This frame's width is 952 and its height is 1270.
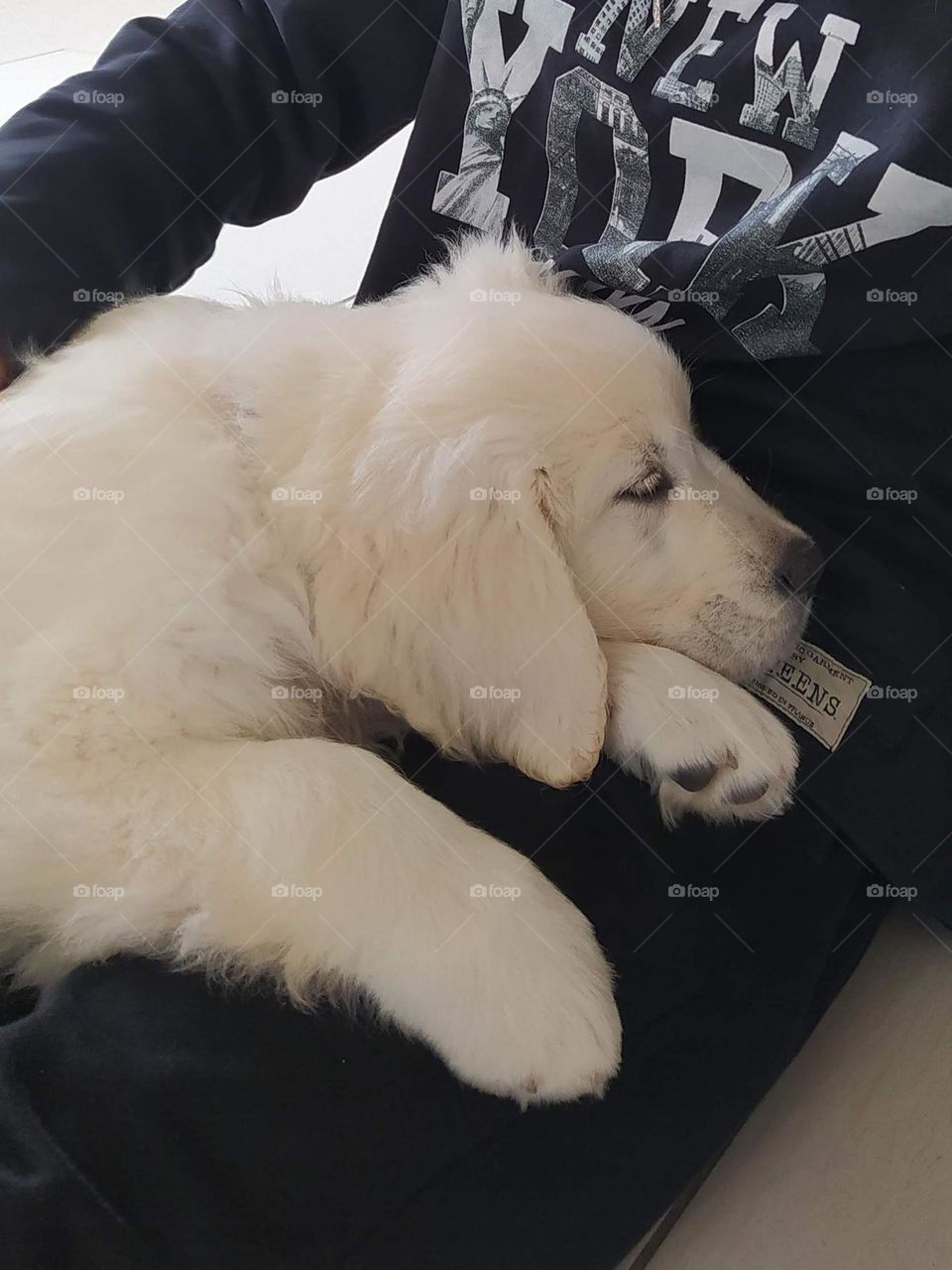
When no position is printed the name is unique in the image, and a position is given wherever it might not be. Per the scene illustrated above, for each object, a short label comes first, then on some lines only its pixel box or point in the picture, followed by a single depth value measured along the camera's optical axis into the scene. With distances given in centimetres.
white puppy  38
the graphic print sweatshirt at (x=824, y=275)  41
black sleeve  57
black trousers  34
